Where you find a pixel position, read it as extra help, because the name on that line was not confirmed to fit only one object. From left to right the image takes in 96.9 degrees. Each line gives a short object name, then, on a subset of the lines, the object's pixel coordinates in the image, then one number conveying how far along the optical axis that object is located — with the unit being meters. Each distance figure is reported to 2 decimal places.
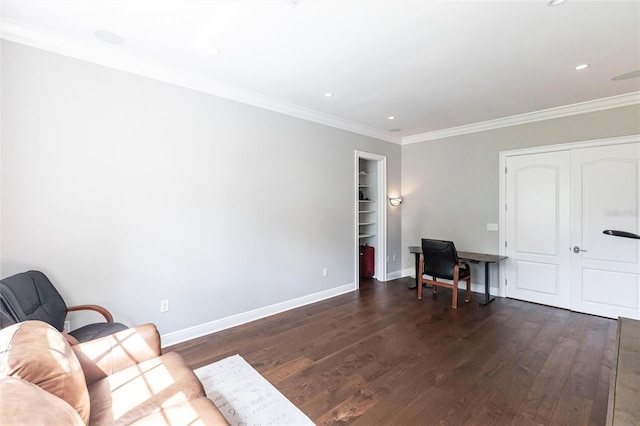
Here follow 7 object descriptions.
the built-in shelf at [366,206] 5.58
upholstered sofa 1.05
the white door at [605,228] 3.49
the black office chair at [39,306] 1.81
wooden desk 4.12
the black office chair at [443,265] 4.07
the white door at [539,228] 3.97
